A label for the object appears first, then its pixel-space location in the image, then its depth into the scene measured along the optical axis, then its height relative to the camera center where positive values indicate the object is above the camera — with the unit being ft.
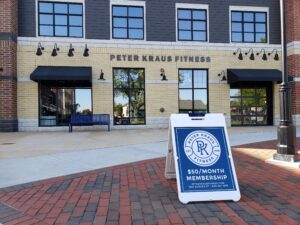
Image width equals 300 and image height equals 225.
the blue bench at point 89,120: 40.32 -1.13
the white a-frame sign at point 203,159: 11.24 -2.39
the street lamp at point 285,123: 18.07 -0.89
